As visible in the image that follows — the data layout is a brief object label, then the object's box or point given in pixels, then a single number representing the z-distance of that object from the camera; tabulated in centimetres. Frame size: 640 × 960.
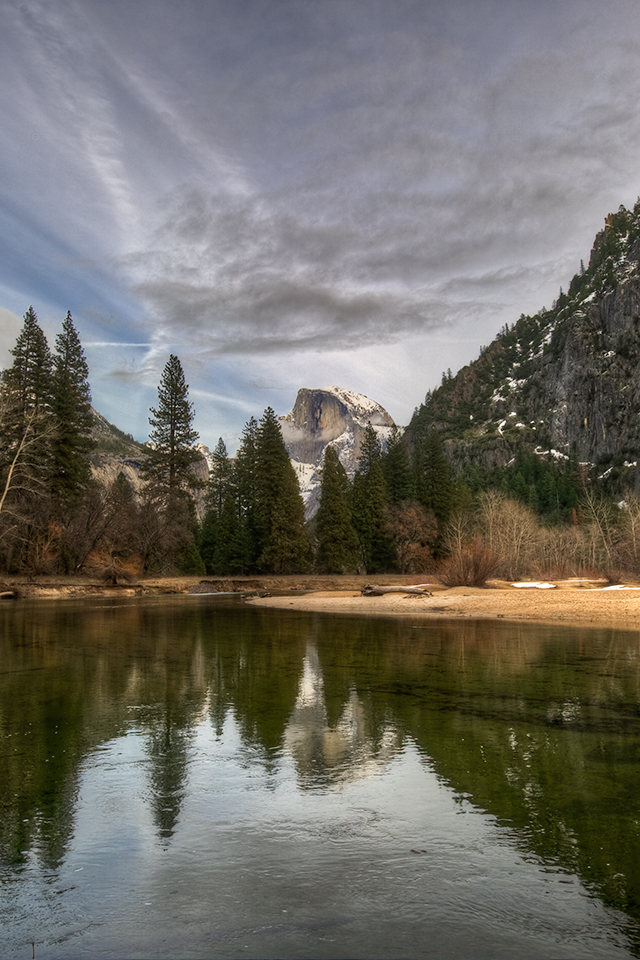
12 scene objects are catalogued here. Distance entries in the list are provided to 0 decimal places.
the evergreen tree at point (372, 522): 7188
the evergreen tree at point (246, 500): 6850
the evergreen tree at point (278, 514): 6512
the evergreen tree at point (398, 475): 7926
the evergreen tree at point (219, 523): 7006
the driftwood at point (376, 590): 3845
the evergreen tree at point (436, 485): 7500
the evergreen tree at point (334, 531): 6794
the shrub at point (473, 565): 3812
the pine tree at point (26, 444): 4684
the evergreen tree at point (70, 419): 5700
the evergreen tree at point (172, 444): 7150
